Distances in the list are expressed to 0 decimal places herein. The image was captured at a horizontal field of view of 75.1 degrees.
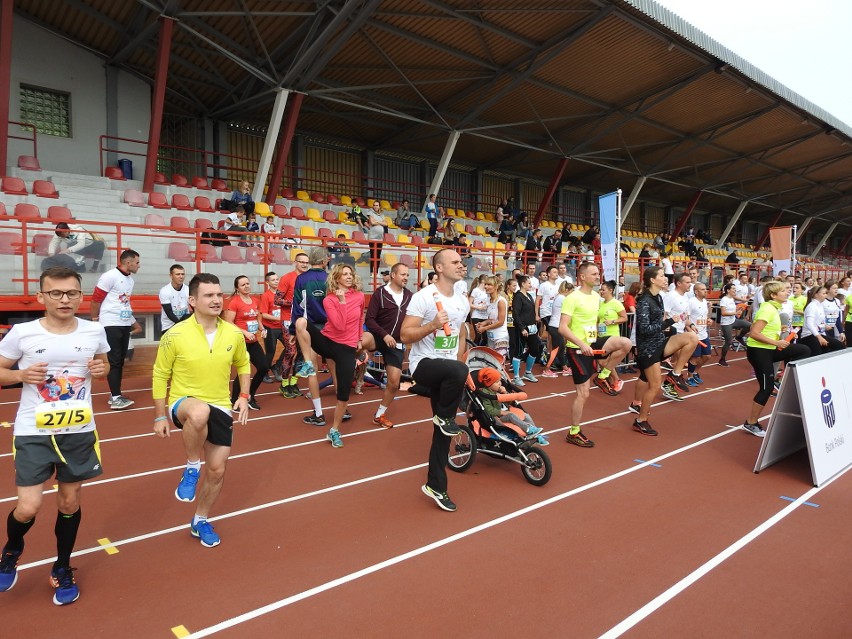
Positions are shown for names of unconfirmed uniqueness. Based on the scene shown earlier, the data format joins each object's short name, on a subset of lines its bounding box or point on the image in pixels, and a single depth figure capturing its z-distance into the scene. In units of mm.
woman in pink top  6039
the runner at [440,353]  4285
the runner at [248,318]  7230
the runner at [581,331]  6074
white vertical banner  11469
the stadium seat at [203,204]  16266
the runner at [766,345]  6492
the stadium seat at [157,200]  15133
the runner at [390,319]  6672
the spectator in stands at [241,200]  15805
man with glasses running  3027
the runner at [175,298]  7801
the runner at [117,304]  6969
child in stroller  5184
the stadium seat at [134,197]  15109
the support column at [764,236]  43969
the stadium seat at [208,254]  10609
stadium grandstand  12867
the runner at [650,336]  6672
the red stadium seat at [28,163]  15078
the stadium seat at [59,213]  12609
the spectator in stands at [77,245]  8844
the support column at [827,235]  47438
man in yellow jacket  3643
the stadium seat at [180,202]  15884
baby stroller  5062
